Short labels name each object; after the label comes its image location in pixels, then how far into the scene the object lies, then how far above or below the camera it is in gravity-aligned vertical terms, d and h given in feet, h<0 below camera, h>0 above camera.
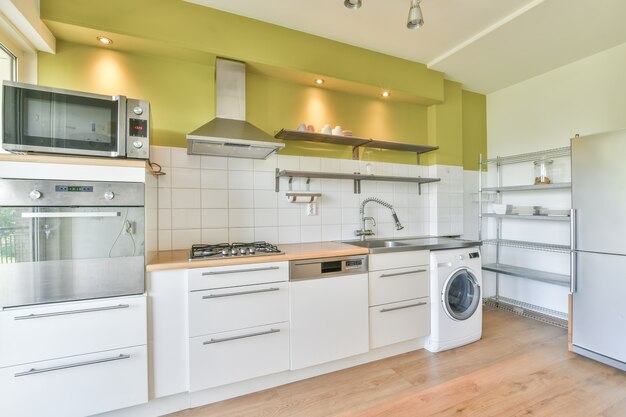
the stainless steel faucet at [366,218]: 8.95 -0.34
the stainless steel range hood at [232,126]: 6.24 +1.99
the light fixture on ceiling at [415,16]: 5.67 +3.97
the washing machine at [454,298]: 7.55 -2.64
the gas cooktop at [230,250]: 5.72 -0.93
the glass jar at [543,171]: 9.50 +1.27
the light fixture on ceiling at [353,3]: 5.65 +4.23
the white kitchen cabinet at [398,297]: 6.98 -2.34
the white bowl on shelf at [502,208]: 10.29 -0.04
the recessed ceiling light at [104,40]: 6.15 +3.85
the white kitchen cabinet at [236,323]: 5.36 -2.33
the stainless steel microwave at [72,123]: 4.49 +1.55
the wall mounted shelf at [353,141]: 7.74 +2.09
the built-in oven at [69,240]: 4.38 -0.51
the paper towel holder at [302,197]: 8.02 +0.34
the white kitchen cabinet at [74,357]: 4.35 -2.46
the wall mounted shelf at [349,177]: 7.75 +0.96
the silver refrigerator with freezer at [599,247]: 6.40 -0.99
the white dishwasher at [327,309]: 6.14 -2.36
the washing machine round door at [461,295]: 7.65 -2.58
